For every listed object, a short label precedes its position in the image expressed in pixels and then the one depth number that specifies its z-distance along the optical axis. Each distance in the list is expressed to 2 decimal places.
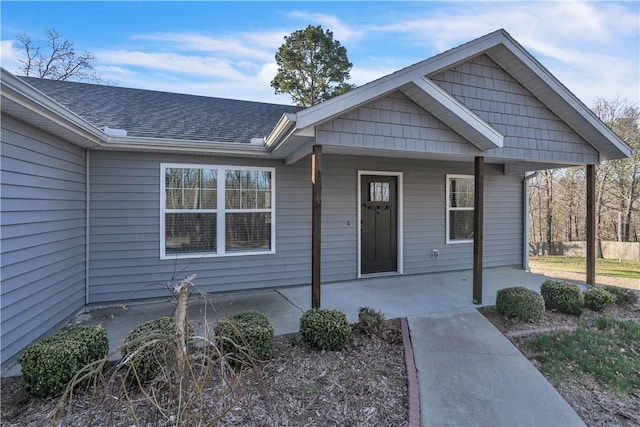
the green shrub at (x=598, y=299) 5.08
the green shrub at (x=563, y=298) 4.85
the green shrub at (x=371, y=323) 3.99
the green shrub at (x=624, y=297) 5.43
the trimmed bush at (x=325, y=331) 3.59
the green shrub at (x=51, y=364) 2.66
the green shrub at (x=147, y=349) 2.73
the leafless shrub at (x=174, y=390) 1.61
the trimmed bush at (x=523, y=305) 4.48
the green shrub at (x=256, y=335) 3.22
